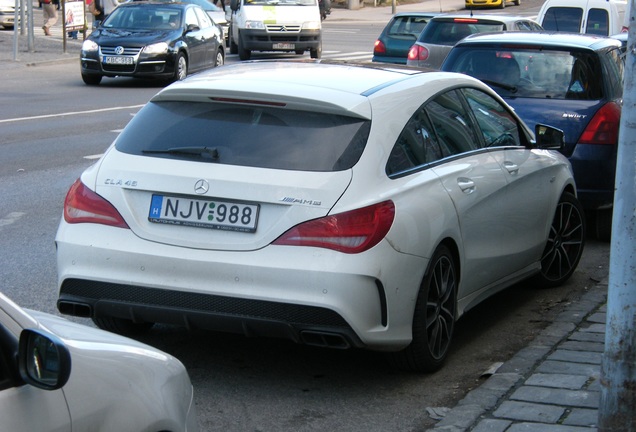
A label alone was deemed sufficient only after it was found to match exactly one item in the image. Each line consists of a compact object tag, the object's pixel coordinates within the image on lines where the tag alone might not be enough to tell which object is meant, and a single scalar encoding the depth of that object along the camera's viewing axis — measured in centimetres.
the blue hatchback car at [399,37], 2194
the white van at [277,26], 2934
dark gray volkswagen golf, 2220
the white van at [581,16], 2139
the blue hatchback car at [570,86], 926
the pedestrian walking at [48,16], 3650
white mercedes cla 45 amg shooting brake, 527
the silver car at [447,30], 1784
